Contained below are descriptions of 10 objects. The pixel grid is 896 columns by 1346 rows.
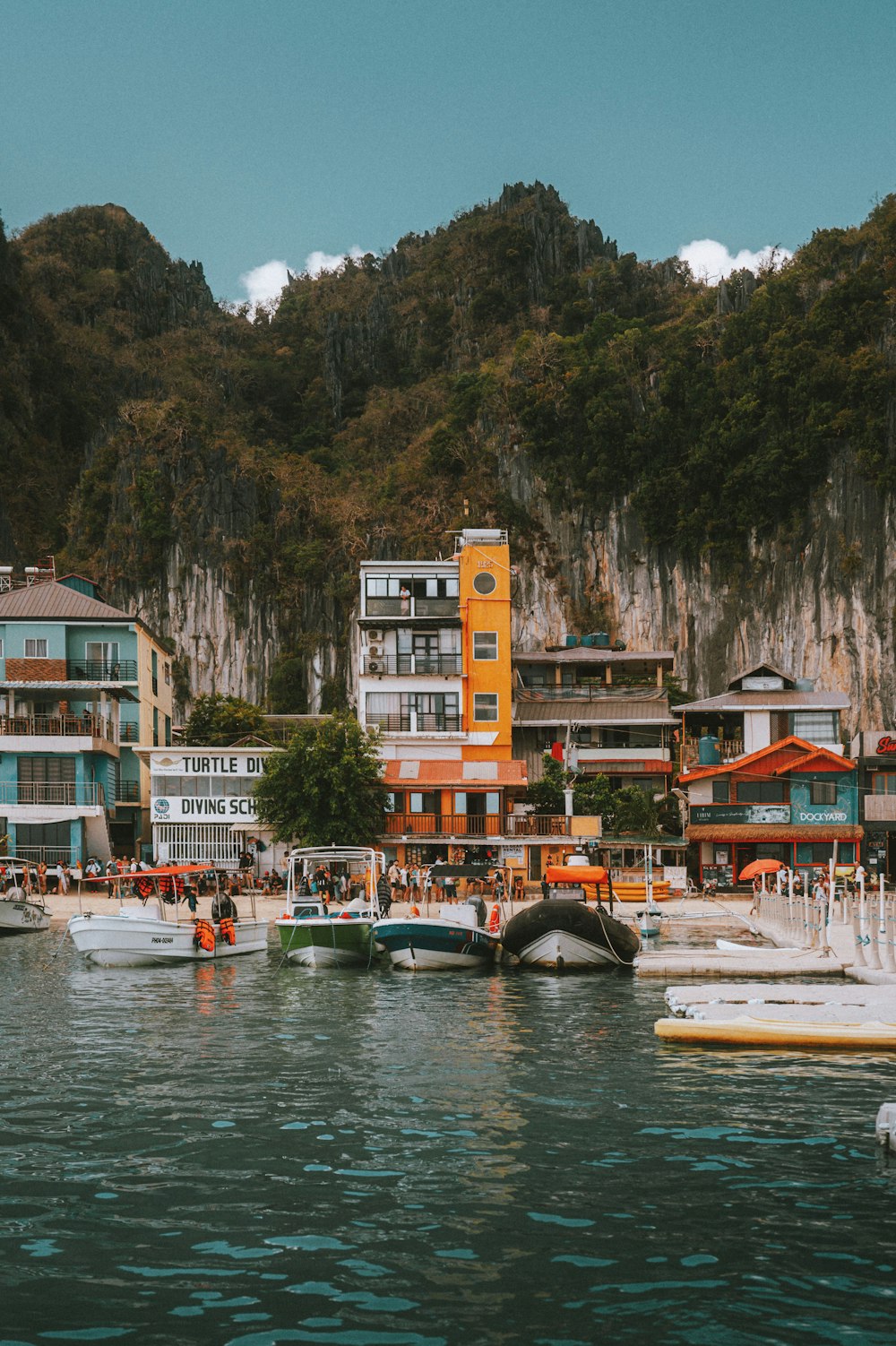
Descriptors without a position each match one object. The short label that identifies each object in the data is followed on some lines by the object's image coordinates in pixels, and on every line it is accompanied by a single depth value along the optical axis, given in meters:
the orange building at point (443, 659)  56.62
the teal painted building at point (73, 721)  49.00
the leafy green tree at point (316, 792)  46.12
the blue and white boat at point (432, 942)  28.36
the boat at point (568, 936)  28.75
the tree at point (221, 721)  59.78
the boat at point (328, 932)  29.02
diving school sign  50.19
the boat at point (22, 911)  37.03
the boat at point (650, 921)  33.59
